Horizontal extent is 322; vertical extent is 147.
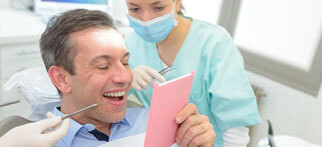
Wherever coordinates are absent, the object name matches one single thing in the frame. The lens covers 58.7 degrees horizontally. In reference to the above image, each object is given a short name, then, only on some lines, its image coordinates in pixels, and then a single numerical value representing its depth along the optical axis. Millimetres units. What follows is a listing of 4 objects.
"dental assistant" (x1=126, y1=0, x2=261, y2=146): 1228
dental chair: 1297
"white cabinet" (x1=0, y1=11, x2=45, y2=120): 1880
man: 1060
